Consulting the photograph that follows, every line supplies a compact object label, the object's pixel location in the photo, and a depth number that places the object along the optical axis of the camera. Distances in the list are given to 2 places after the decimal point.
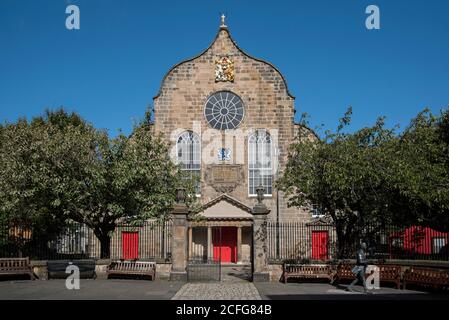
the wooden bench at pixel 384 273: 17.64
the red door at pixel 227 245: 33.22
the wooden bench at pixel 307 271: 19.20
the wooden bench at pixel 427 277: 16.19
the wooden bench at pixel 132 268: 19.72
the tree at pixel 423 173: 19.09
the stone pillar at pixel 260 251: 19.61
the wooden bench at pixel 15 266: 19.05
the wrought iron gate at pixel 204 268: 20.81
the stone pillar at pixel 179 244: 19.61
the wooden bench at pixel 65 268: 20.11
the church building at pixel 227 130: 32.84
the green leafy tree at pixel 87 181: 21.16
